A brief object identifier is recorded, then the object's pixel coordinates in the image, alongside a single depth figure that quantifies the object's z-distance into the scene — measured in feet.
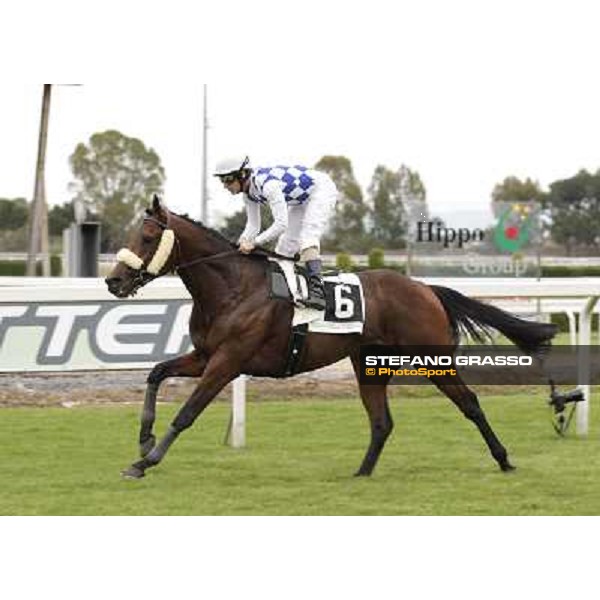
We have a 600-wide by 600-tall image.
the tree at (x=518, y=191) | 260.01
